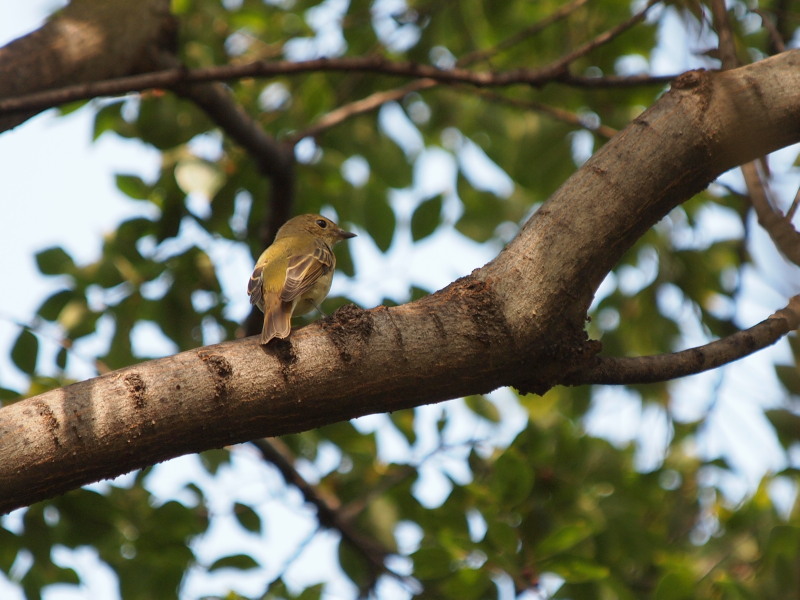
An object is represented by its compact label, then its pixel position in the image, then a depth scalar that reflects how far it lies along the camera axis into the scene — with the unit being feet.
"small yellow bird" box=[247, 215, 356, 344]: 24.07
